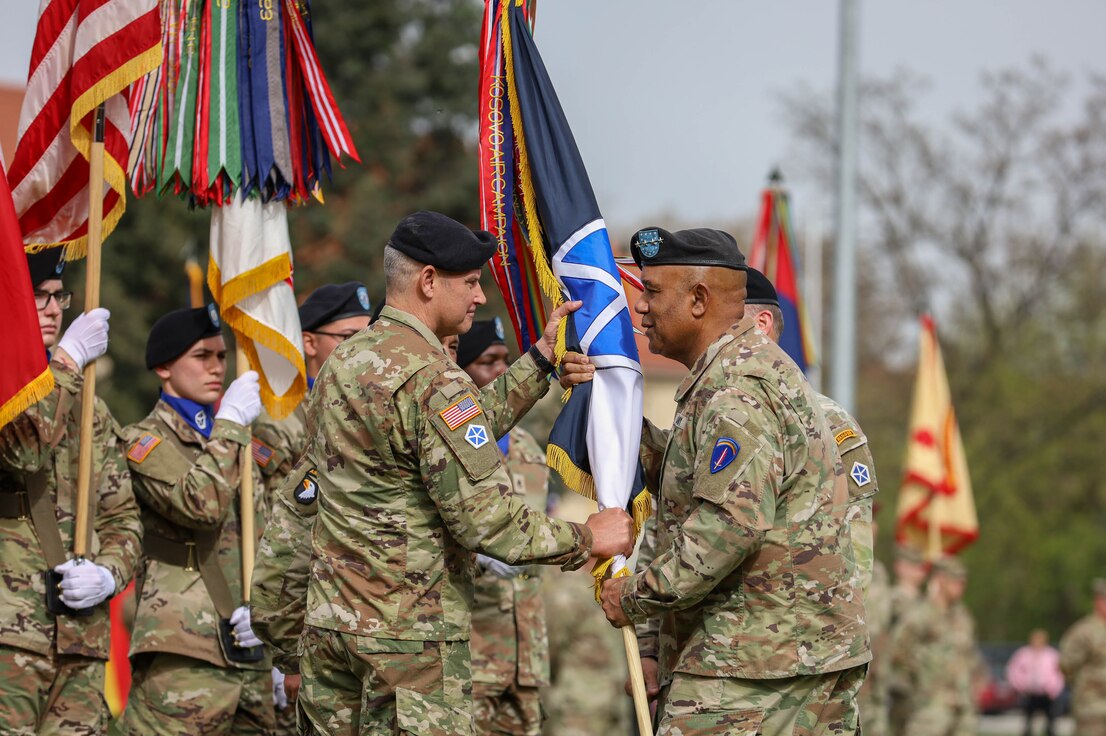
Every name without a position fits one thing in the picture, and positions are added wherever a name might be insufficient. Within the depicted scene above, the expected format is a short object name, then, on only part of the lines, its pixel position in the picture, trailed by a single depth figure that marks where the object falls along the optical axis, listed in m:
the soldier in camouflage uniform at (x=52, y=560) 11.92
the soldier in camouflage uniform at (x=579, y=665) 32.19
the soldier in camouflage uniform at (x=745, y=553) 9.75
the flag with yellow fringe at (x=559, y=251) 11.44
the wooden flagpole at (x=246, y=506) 13.88
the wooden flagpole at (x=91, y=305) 12.43
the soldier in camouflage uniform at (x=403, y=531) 10.04
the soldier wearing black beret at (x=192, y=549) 13.37
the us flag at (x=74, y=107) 13.52
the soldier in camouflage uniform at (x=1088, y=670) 34.97
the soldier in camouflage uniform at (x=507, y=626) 14.88
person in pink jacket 45.00
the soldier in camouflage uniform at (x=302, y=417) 14.17
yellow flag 31.11
